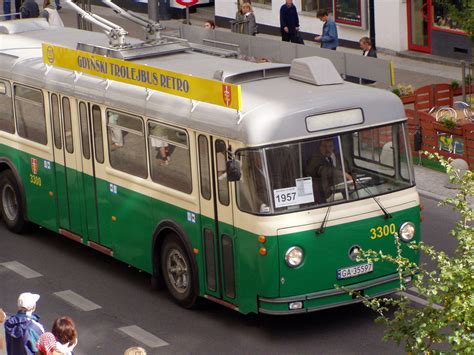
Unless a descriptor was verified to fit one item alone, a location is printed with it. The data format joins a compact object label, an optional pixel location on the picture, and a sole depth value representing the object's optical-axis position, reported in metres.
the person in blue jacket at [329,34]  26.06
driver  13.29
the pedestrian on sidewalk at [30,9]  30.35
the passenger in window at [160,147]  14.59
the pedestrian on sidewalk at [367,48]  23.61
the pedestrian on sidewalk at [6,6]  38.75
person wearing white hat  11.22
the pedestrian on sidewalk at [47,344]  10.38
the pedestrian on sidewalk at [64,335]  10.30
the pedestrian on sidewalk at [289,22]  29.02
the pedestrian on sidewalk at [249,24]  29.28
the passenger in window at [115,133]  15.46
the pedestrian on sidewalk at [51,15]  27.53
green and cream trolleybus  13.17
